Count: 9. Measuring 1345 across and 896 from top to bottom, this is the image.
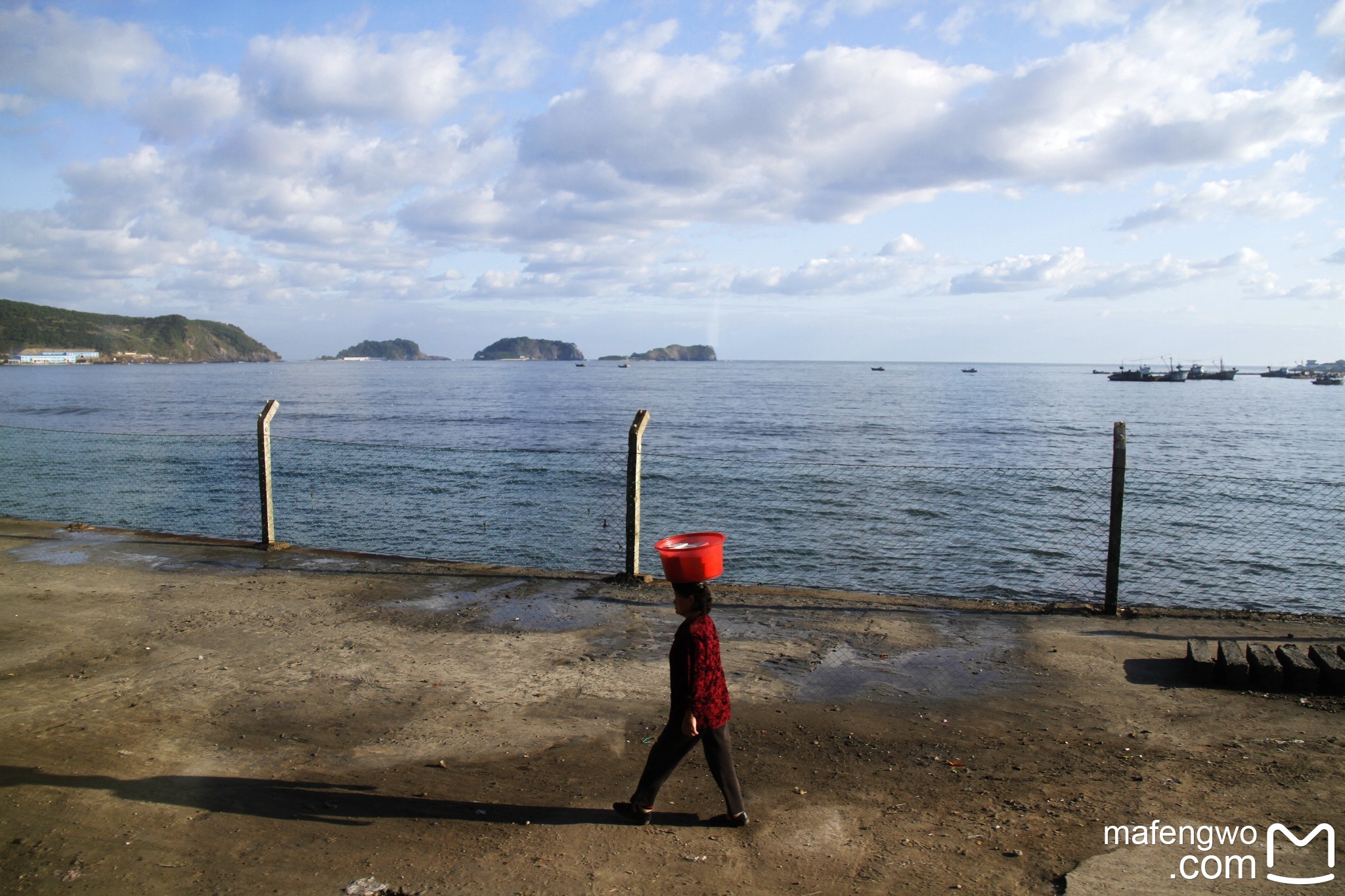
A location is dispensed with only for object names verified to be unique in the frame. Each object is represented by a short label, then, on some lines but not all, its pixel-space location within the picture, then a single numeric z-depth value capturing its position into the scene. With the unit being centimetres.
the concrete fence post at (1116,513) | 870
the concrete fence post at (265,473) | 1139
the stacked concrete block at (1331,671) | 625
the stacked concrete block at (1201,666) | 663
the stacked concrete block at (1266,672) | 641
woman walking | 428
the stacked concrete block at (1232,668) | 648
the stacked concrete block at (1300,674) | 636
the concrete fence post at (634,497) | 987
